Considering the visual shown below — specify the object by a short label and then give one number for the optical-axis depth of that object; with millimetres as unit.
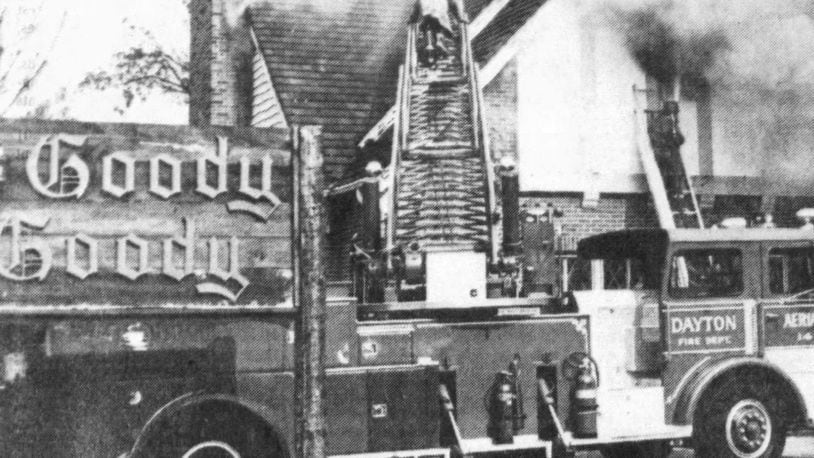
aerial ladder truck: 8211
